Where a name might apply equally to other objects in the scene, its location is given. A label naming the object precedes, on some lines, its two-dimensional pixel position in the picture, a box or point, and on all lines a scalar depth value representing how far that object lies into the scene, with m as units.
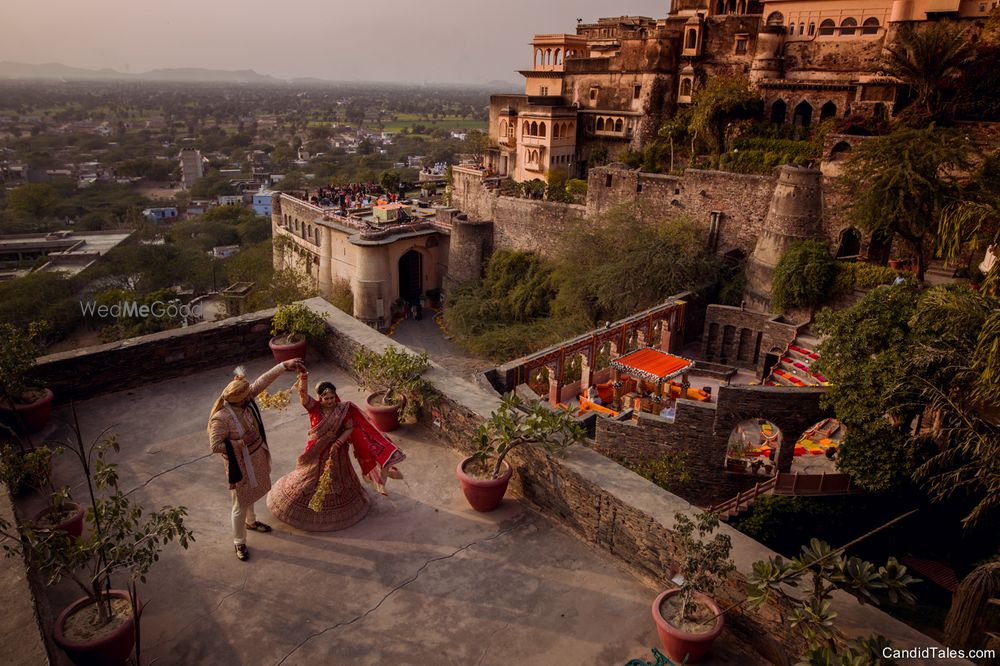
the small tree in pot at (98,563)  3.39
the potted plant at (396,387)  6.02
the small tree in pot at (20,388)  5.59
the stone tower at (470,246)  29.11
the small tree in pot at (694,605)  3.62
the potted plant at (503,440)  4.75
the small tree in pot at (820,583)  3.27
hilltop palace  20.38
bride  4.76
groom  4.46
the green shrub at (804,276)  17.14
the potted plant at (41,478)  4.32
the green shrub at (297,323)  7.39
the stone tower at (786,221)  18.28
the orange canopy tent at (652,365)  14.67
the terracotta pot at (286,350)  7.27
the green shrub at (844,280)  16.88
